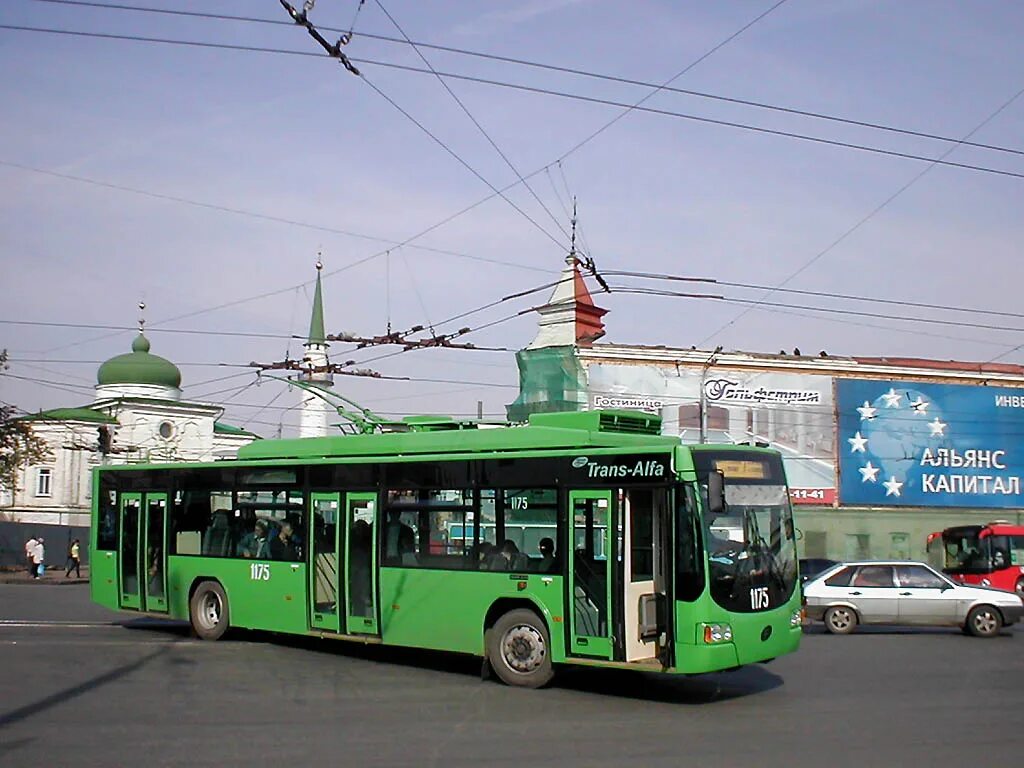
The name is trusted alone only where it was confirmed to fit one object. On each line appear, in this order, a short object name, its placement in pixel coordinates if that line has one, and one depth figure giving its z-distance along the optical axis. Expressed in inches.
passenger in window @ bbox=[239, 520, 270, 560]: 653.9
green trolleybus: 472.7
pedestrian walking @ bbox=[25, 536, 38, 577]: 1679.4
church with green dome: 2696.9
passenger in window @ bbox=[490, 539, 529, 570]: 522.0
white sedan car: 823.1
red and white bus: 1269.7
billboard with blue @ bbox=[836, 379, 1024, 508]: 1939.0
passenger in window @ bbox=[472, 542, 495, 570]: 534.6
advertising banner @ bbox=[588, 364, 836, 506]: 1884.8
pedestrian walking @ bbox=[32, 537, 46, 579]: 1684.3
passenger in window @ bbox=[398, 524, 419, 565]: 570.6
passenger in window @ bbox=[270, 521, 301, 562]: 633.6
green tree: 1702.8
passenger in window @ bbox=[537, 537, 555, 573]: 509.0
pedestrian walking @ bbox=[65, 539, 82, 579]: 1701.5
